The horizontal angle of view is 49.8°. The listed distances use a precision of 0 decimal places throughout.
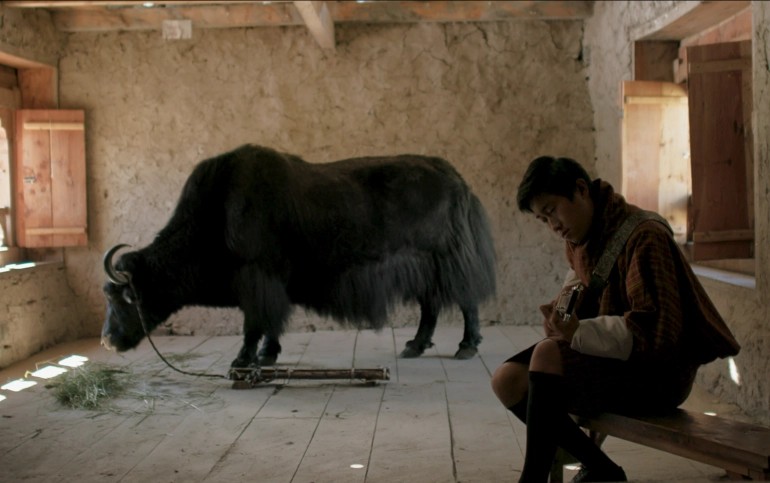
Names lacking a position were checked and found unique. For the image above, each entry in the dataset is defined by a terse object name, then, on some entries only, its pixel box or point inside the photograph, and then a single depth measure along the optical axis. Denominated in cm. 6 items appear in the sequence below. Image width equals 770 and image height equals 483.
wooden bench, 222
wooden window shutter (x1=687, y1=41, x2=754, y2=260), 459
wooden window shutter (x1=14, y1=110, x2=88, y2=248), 689
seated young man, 242
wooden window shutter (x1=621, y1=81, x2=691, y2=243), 577
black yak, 543
